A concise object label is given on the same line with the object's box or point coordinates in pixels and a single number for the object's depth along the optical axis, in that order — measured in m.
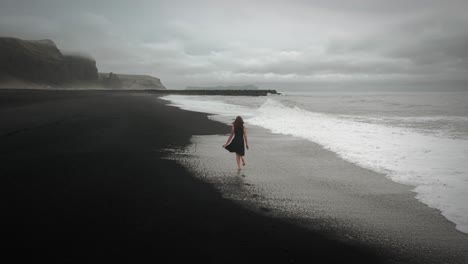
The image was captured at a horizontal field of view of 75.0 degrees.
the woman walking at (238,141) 10.77
